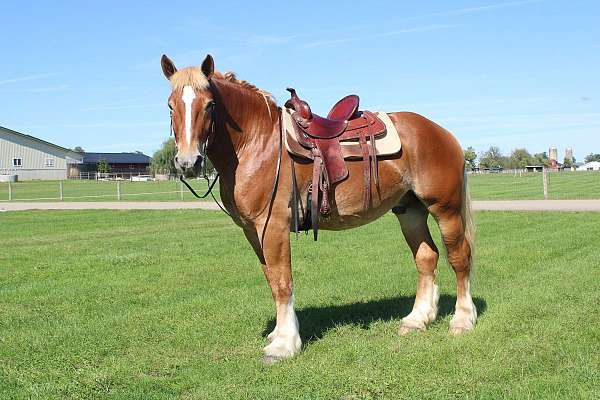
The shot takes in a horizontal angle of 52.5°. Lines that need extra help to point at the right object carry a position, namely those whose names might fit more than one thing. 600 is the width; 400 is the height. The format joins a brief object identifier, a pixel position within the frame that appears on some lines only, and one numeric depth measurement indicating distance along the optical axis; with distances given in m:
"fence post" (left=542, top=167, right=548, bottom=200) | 23.73
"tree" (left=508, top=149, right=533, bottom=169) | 124.19
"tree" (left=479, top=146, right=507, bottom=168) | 124.81
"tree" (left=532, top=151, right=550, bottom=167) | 135.45
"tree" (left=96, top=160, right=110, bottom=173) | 92.25
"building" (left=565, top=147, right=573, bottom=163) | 138.71
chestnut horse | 4.79
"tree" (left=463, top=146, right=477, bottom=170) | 111.12
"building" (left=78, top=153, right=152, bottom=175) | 96.88
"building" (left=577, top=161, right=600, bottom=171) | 149.20
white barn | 73.34
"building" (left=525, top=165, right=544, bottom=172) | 106.41
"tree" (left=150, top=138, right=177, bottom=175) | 81.75
